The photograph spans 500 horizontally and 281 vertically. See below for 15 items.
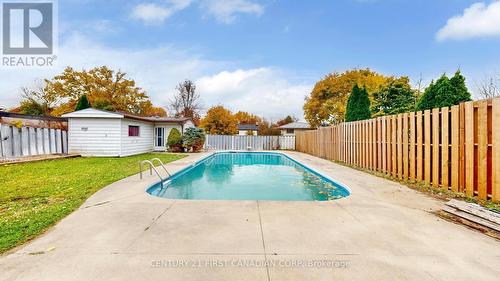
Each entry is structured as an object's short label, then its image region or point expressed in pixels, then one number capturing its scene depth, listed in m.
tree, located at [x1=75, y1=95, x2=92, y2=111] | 17.06
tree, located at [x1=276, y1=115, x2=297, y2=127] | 49.65
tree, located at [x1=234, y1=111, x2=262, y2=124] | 54.10
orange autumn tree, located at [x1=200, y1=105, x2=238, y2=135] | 23.06
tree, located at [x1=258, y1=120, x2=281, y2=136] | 24.77
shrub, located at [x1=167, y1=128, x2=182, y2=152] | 17.28
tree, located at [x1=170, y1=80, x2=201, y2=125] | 32.88
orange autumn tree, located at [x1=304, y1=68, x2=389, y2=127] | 24.05
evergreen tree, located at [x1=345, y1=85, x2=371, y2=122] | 12.17
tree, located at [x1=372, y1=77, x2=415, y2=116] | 14.46
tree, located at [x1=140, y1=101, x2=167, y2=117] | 27.42
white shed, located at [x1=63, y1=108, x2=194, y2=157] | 13.17
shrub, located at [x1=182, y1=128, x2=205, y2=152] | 17.33
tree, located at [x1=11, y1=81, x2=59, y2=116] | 23.14
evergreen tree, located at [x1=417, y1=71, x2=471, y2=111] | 6.33
